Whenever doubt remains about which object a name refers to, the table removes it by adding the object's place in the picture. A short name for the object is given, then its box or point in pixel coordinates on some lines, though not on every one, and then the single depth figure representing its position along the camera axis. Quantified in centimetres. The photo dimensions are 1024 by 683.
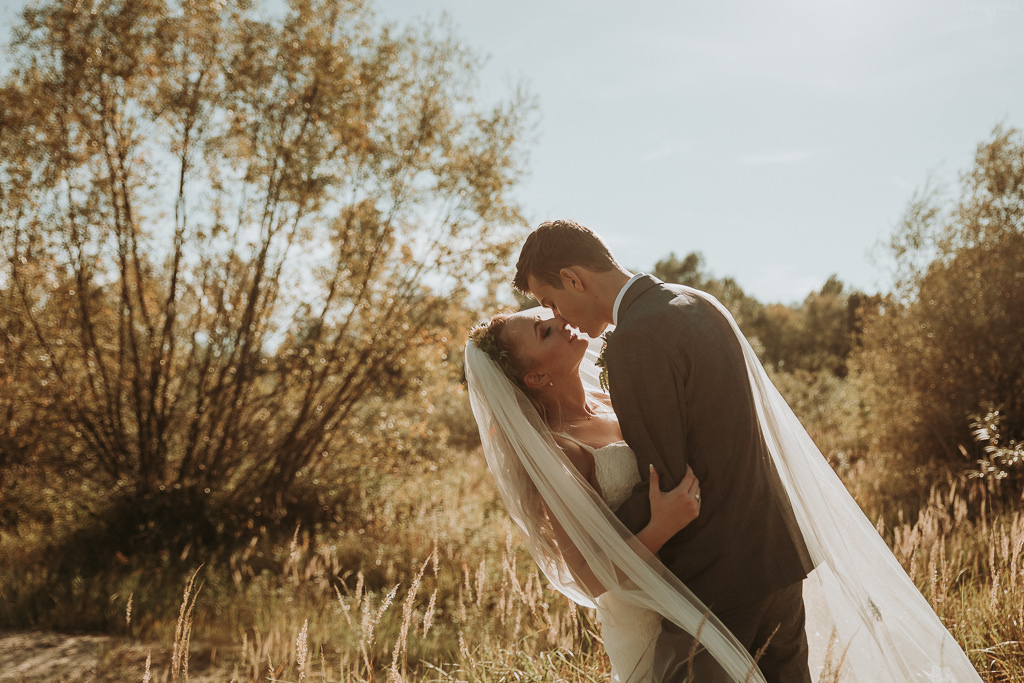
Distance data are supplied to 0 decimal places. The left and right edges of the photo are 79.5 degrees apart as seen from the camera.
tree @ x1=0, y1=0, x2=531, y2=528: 624
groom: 190
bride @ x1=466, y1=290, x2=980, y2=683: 200
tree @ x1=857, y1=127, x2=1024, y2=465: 717
